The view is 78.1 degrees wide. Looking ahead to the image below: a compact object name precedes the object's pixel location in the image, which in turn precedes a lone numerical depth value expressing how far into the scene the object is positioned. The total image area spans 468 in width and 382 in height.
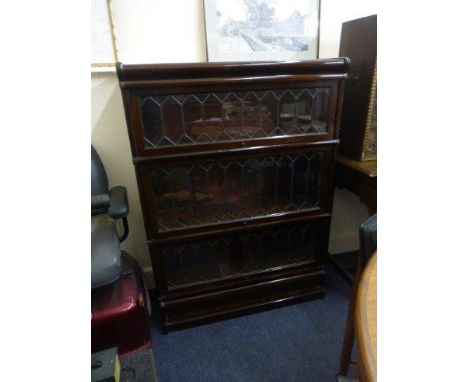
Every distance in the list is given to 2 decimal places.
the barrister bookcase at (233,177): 1.06
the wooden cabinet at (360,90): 1.24
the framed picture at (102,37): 1.17
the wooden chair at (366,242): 0.74
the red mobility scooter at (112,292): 1.05
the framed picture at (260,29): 1.27
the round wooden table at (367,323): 0.44
